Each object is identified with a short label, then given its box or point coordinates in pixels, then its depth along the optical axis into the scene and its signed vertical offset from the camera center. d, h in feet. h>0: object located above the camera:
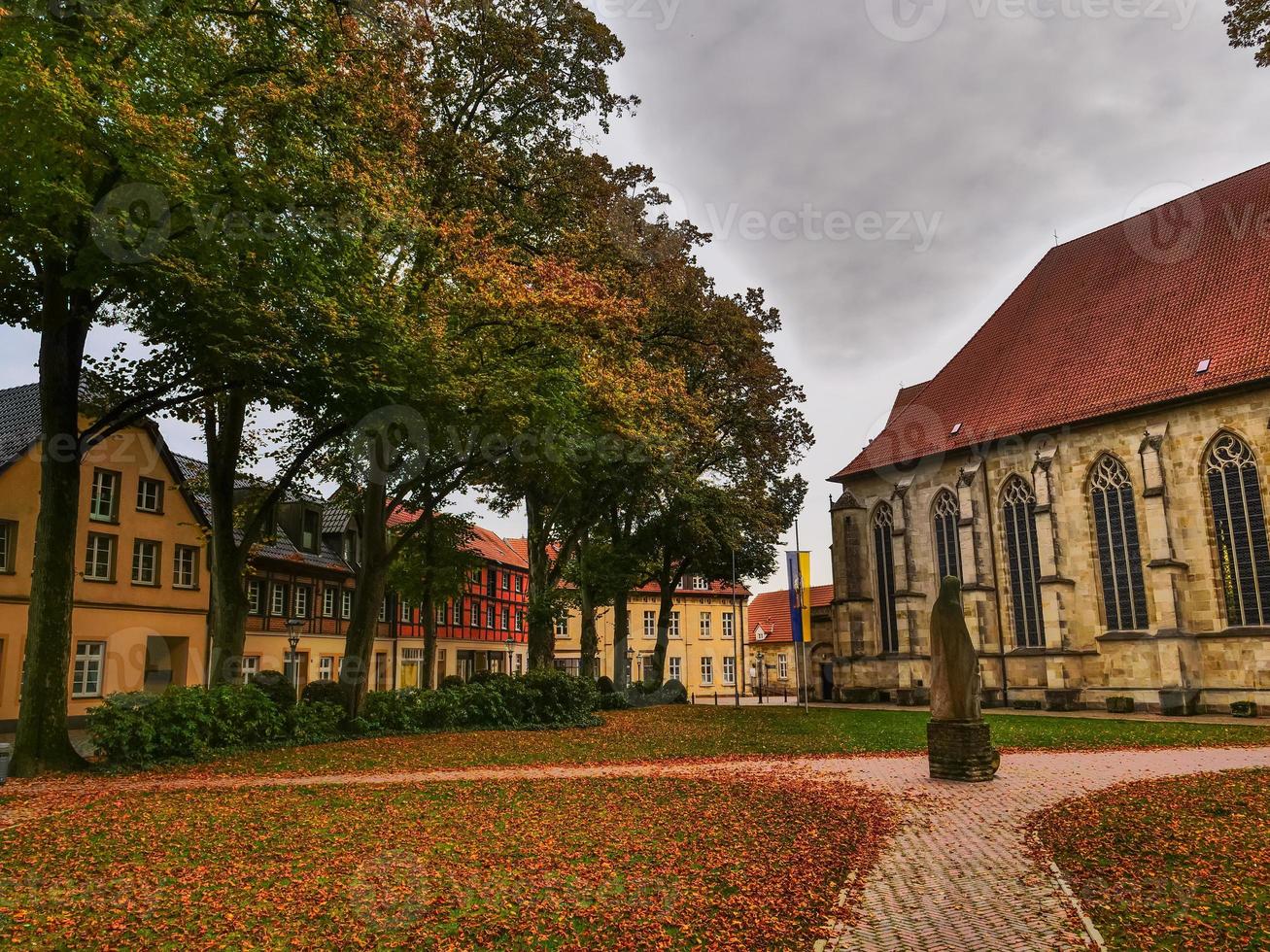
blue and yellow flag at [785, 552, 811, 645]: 95.96 +5.50
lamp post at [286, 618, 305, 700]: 76.89 +1.47
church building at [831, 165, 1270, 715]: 82.64 +15.37
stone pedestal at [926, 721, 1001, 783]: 38.70 -5.25
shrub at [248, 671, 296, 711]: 58.85 -2.85
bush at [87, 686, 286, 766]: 45.34 -4.02
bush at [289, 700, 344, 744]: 56.80 -4.86
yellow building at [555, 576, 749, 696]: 202.28 +0.10
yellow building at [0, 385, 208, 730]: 76.59 +8.35
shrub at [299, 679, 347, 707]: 63.45 -3.35
